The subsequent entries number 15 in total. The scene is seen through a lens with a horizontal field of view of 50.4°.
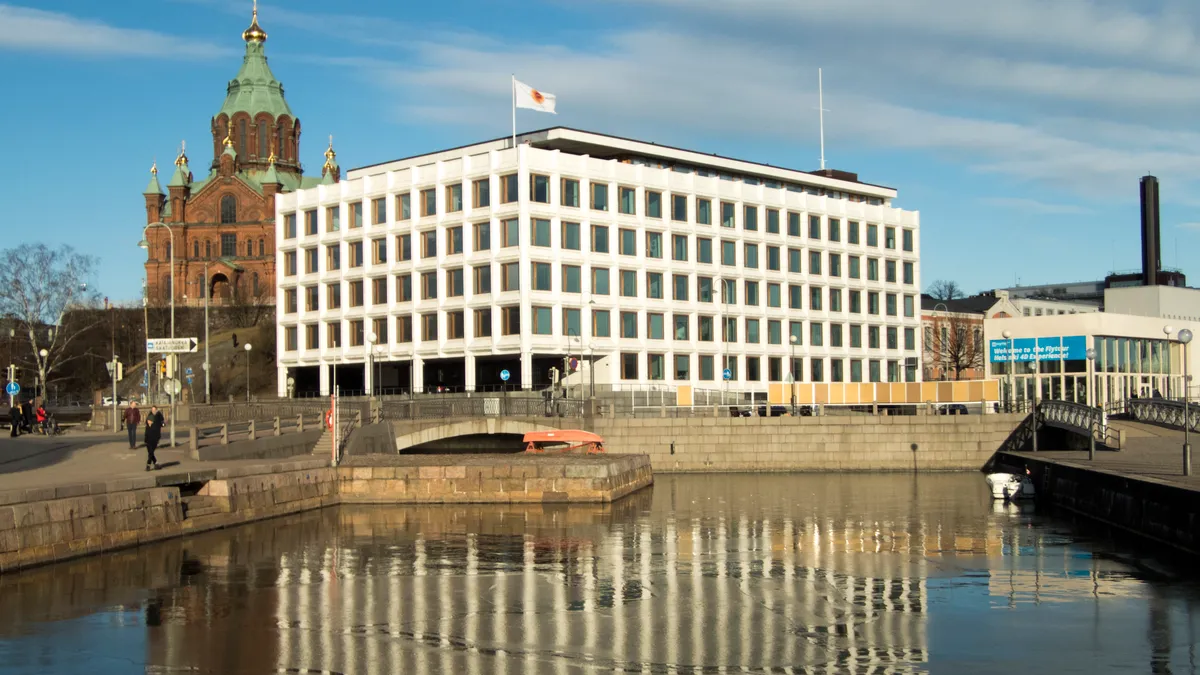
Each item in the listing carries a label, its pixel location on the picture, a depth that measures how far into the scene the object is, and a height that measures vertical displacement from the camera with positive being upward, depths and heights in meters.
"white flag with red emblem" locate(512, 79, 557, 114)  84.69 +18.80
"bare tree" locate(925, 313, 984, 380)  139.25 +3.41
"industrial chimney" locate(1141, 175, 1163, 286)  138.75 +15.25
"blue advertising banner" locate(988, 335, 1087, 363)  87.81 +1.67
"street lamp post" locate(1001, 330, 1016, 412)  70.90 -1.44
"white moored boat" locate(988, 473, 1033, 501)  49.78 -4.47
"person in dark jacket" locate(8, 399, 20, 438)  59.85 -1.48
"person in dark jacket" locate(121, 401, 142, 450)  47.19 -1.33
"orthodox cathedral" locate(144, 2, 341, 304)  150.25 +21.04
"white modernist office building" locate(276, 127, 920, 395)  85.50 +7.77
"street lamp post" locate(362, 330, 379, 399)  70.17 +1.77
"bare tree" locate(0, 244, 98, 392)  96.62 +6.75
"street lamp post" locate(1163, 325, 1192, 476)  38.00 +1.09
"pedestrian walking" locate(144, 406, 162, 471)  40.12 -1.60
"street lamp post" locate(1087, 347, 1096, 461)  50.79 -2.75
